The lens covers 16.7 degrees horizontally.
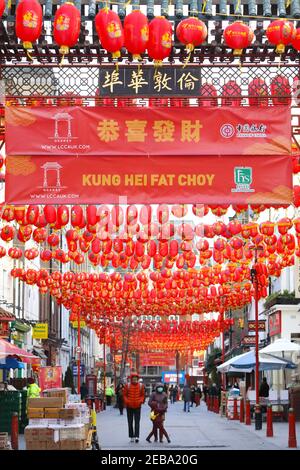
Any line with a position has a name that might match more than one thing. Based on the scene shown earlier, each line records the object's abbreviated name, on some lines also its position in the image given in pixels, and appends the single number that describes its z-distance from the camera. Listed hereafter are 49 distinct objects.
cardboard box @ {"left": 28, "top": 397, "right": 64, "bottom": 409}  21.50
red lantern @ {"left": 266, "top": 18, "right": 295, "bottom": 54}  18.41
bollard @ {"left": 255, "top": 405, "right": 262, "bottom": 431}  32.62
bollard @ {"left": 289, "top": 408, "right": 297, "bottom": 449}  24.50
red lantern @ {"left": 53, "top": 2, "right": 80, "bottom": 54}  17.94
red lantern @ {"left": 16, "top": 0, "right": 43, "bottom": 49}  17.78
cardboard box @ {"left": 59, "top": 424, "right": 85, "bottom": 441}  20.84
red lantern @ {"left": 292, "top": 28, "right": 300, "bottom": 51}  18.44
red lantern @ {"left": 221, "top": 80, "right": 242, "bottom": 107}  20.02
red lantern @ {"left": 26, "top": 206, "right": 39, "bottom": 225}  29.06
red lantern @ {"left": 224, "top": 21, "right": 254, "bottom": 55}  18.41
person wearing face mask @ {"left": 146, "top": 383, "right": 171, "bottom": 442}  26.98
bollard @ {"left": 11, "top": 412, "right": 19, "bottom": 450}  23.49
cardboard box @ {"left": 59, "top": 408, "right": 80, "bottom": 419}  21.27
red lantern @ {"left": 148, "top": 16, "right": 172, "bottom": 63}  17.89
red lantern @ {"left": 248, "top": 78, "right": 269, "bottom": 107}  20.19
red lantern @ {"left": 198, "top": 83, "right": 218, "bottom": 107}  19.94
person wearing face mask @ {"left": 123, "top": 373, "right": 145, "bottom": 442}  26.75
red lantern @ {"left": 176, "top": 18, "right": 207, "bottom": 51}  18.16
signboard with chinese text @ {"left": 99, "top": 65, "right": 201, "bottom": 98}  19.77
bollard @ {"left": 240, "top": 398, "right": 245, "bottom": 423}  39.16
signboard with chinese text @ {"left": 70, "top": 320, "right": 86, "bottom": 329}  66.97
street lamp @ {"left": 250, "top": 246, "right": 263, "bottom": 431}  32.72
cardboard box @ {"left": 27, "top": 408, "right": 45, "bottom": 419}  21.44
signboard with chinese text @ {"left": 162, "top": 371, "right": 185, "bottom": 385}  133.59
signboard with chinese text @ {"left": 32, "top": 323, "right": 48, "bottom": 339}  54.34
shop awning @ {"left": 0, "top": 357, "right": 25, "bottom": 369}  30.89
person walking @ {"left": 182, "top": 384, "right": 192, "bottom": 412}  58.50
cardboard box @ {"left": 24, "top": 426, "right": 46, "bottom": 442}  21.08
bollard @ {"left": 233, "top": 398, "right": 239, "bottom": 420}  42.19
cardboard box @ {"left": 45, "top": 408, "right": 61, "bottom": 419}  21.42
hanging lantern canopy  17.13
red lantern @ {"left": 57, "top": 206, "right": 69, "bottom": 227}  28.73
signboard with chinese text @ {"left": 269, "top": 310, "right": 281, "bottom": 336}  53.14
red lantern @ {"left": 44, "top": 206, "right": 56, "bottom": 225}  28.30
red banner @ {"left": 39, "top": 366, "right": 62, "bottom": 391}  40.00
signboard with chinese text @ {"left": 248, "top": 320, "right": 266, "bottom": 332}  59.14
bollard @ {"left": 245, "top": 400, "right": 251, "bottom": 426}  37.05
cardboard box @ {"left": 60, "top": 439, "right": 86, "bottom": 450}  20.69
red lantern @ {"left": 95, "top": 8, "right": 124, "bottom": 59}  17.75
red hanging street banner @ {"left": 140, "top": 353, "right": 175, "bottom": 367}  130.75
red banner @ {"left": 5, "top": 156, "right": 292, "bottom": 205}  18.91
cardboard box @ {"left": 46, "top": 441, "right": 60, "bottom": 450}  20.85
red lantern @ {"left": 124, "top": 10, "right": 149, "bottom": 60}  17.81
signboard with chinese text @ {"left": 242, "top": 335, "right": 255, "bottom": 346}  58.69
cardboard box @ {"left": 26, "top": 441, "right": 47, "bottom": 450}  20.91
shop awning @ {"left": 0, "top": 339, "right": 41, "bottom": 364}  28.23
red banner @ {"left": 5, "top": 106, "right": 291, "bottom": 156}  19.11
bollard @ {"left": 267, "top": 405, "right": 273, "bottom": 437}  28.33
